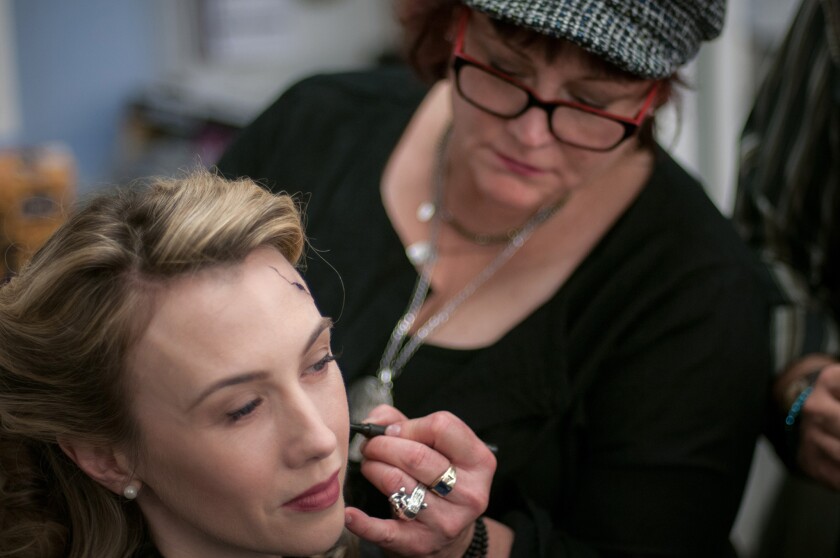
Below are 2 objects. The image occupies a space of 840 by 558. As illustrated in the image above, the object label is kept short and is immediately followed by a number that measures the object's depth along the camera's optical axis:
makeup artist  1.13
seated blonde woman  0.83
